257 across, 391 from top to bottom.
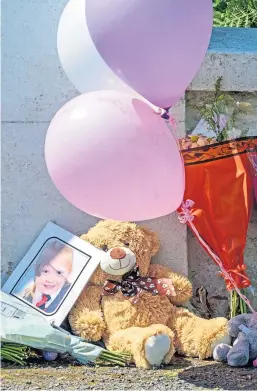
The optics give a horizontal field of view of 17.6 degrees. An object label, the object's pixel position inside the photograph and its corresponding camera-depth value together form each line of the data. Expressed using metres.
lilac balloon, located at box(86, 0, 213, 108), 3.25
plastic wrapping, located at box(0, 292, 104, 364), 4.00
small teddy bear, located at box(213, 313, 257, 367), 3.97
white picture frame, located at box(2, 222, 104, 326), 4.23
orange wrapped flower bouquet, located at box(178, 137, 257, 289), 4.29
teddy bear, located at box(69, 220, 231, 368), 4.10
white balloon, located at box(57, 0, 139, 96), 3.45
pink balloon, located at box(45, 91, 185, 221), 3.25
